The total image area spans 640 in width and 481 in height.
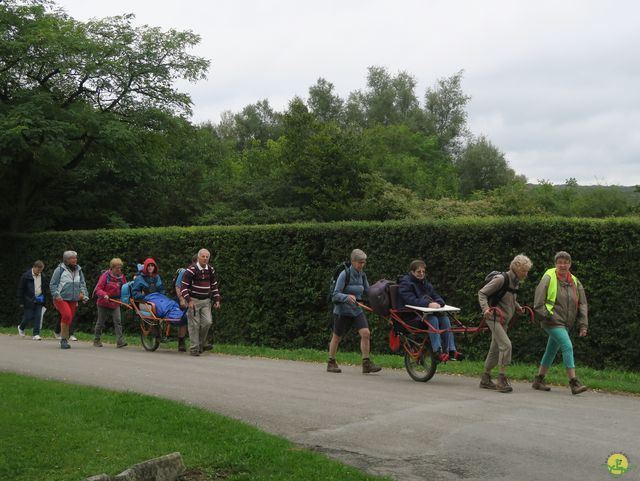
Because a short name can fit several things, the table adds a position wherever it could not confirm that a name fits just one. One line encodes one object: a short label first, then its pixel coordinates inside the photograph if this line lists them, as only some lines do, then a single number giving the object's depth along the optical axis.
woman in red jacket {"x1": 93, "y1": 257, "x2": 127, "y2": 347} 17.89
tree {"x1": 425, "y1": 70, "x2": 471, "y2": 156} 81.44
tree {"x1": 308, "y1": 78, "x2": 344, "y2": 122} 81.94
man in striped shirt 16.12
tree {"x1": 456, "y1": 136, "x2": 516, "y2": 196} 68.38
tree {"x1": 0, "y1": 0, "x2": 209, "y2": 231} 26.00
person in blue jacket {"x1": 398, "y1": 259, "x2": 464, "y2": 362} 11.59
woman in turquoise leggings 10.92
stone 6.26
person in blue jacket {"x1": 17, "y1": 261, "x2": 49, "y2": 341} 20.66
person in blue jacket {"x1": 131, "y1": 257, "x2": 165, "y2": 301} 17.55
